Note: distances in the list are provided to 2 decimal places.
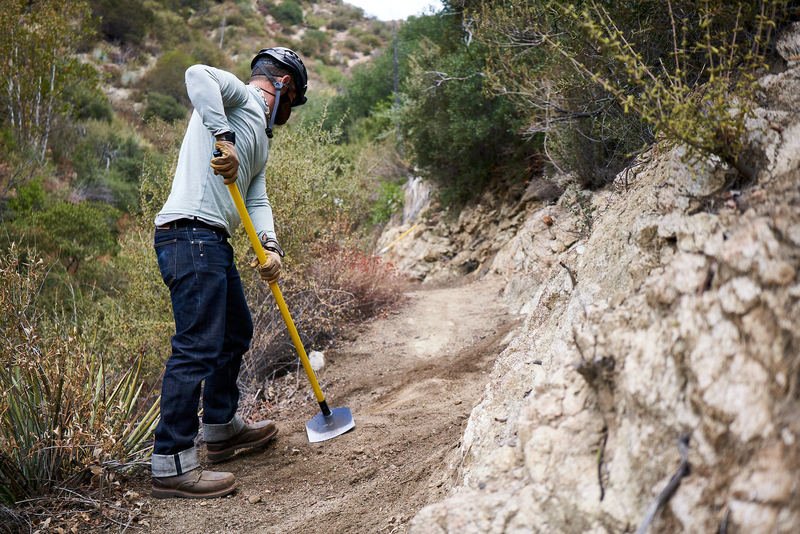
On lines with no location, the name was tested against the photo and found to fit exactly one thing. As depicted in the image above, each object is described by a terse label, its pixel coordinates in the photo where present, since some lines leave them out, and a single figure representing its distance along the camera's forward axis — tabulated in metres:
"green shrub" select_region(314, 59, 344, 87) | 29.67
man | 2.55
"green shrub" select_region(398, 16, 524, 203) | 8.53
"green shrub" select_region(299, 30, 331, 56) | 34.47
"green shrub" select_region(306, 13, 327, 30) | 39.46
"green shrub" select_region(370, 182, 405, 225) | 13.59
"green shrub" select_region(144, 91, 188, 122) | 18.66
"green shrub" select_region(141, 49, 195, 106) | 20.80
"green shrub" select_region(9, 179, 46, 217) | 8.66
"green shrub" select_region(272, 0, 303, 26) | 37.09
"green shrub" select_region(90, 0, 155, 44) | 22.34
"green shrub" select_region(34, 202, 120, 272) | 7.66
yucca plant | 2.39
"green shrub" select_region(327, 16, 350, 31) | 40.72
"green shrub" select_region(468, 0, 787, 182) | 1.65
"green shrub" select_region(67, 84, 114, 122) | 14.78
